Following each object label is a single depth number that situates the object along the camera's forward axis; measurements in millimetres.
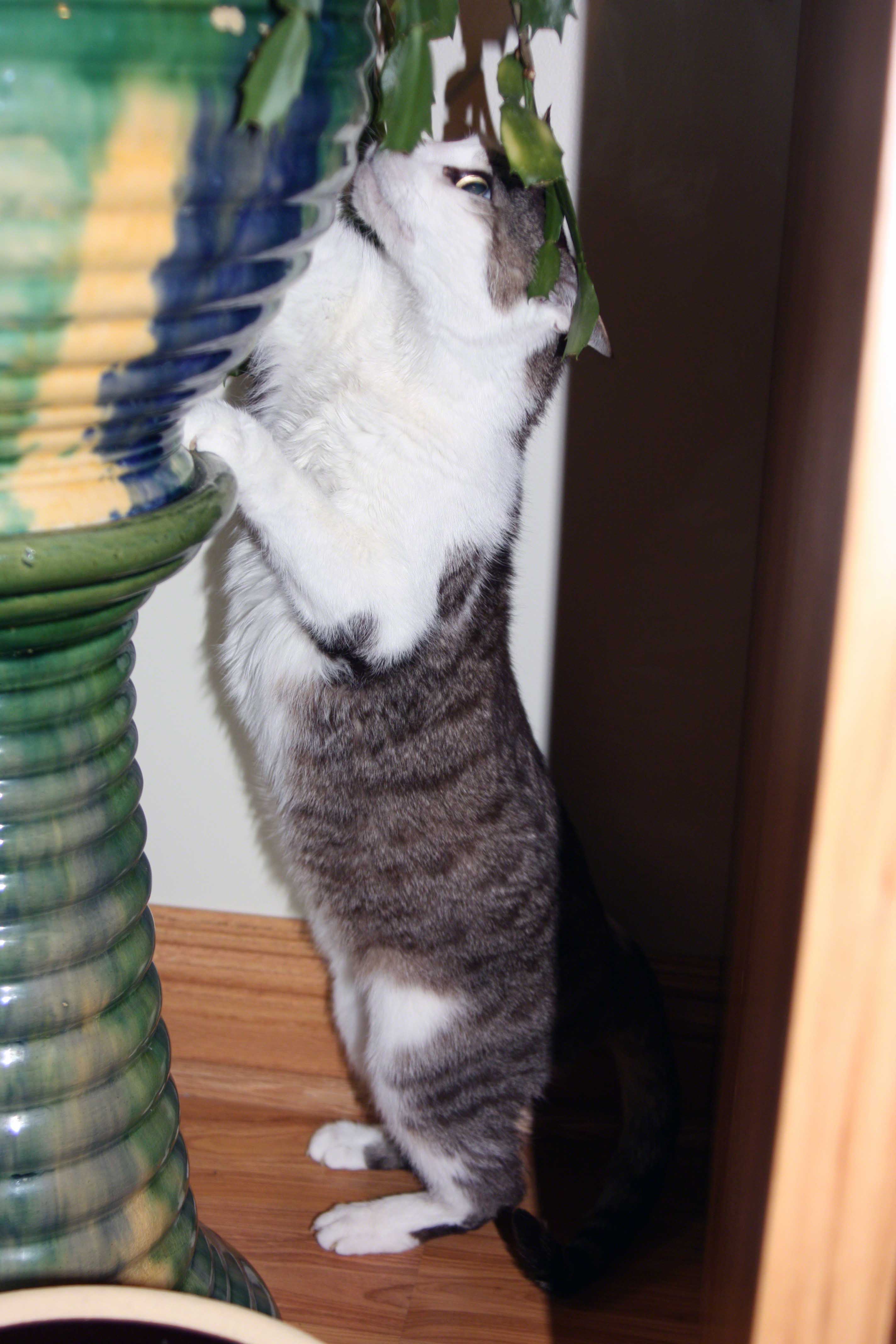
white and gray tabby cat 1424
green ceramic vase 909
